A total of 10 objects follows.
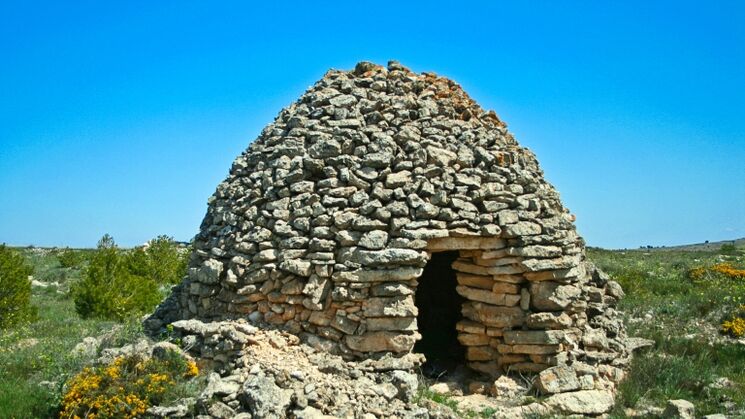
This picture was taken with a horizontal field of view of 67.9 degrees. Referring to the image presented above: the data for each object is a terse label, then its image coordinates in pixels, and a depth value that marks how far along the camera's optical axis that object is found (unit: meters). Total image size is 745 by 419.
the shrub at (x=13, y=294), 13.55
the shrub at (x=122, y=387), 5.19
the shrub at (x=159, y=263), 19.14
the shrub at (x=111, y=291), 13.88
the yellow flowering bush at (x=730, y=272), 16.69
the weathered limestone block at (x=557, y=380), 6.31
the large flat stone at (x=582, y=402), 6.05
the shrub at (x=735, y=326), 9.78
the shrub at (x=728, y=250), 33.31
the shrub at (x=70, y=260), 29.19
